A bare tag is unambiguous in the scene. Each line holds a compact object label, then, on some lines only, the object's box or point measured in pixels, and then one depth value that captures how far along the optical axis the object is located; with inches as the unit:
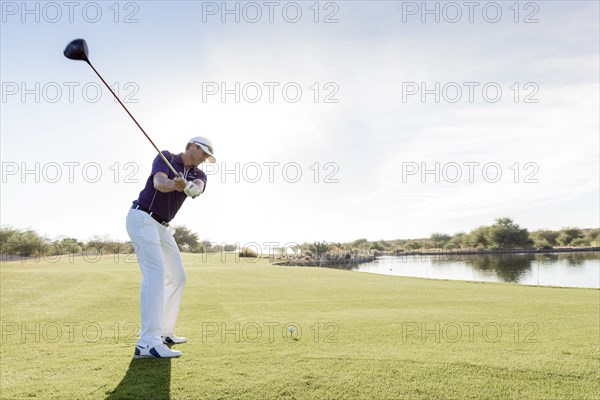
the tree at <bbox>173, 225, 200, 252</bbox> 3420.3
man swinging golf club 201.2
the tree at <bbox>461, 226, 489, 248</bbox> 5442.9
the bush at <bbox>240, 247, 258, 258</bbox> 2770.7
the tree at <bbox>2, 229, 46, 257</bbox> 2014.0
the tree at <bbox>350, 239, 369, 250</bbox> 6066.4
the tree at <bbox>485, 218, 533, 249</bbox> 5068.9
